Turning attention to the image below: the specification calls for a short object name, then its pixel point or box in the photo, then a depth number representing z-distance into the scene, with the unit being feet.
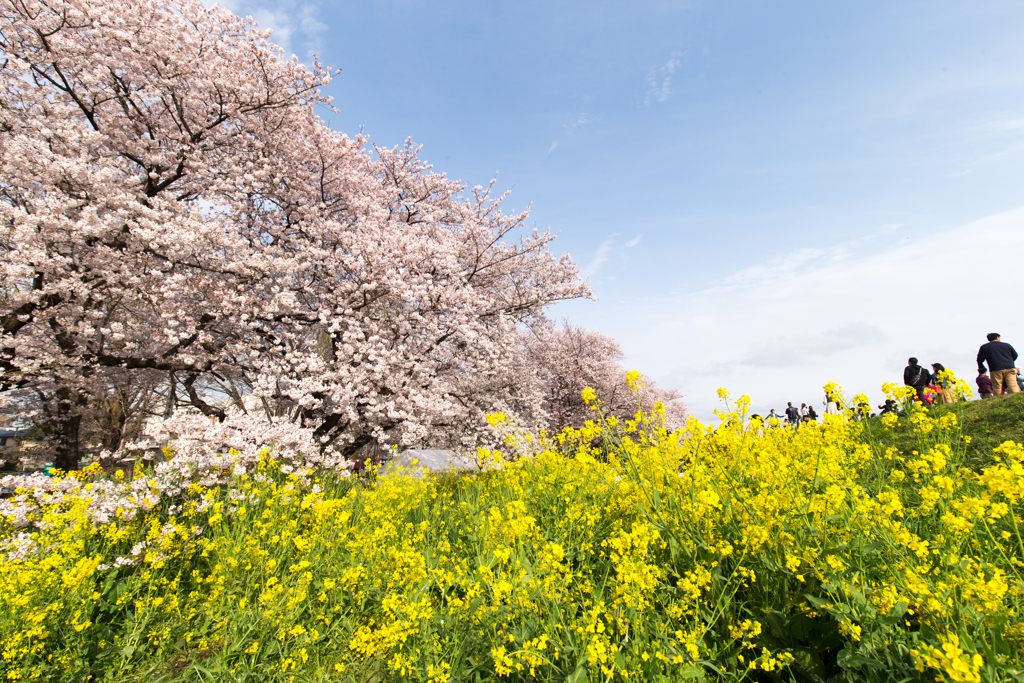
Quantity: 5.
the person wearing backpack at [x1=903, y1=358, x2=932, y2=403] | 45.67
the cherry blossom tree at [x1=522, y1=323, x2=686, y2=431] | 76.18
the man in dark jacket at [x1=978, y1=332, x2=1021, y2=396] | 40.65
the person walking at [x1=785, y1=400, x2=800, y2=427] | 80.74
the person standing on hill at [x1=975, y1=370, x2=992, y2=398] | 48.03
